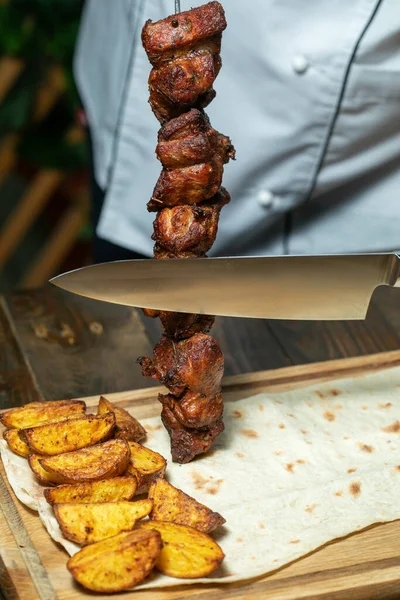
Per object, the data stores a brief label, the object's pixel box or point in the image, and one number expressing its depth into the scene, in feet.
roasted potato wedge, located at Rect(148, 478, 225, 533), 3.89
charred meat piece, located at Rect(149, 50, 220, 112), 4.17
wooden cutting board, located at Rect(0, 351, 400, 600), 3.65
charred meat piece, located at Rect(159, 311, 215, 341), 4.50
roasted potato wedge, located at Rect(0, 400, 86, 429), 4.57
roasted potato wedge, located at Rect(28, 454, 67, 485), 4.13
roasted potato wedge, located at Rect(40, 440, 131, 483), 4.04
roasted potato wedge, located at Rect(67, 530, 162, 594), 3.51
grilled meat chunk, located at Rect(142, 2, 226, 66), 4.13
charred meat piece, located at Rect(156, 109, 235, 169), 4.23
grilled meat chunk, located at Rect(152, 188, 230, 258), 4.33
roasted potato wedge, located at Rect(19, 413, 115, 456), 4.22
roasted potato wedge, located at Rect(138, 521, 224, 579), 3.63
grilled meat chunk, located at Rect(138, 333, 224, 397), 4.40
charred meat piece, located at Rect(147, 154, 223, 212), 4.26
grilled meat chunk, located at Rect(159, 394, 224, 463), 4.54
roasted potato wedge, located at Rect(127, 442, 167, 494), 4.18
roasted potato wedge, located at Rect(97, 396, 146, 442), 4.54
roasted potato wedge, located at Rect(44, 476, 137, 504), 3.98
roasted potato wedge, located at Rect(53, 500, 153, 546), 3.76
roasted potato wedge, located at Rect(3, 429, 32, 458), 4.43
